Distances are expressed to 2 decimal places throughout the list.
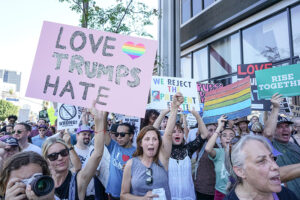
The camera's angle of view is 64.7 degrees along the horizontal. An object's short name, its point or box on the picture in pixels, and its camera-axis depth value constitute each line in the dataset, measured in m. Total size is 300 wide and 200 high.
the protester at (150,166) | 2.49
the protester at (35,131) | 7.69
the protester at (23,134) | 4.18
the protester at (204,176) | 3.39
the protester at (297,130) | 3.69
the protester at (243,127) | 5.16
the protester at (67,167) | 2.11
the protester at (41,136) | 6.20
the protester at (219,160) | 3.19
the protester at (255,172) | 1.59
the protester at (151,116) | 4.49
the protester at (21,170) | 1.37
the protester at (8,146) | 3.15
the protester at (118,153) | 3.19
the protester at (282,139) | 3.12
